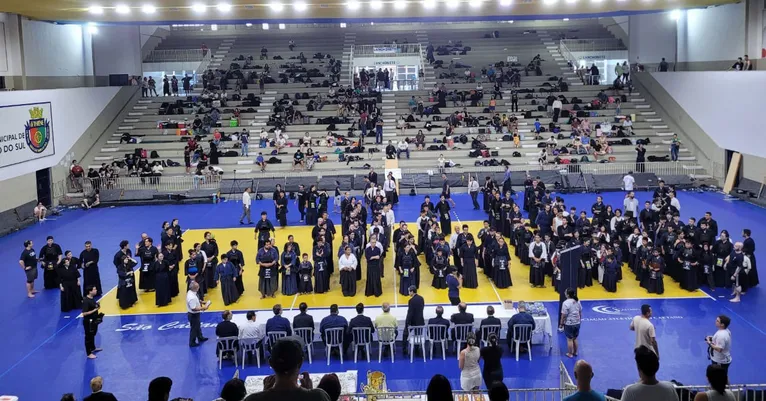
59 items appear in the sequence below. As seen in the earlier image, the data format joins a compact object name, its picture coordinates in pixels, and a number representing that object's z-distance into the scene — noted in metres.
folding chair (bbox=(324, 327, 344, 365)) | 14.25
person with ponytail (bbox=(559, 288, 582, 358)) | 13.84
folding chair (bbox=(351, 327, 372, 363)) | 14.23
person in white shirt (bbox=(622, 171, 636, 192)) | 32.50
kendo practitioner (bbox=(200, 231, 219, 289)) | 19.38
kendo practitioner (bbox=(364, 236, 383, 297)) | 18.86
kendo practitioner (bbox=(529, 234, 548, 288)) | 19.19
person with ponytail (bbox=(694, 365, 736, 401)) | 6.55
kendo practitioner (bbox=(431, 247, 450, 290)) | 18.80
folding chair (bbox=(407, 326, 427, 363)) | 14.28
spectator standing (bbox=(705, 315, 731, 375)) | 11.99
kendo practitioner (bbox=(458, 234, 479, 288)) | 19.23
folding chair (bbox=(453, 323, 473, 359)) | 14.12
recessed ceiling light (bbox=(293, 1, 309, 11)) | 29.95
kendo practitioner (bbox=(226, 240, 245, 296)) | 18.67
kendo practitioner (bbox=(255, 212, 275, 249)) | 22.12
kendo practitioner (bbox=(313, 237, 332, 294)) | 19.06
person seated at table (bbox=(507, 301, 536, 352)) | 14.13
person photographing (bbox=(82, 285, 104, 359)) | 14.55
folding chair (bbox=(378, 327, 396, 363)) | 14.30
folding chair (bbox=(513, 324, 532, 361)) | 14.10
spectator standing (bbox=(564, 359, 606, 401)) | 6.02
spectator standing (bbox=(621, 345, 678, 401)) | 5.86
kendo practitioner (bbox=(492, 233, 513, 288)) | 19.20
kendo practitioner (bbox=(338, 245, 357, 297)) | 18.69
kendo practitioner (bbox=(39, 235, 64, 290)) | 19.52
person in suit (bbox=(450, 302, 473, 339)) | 14.12
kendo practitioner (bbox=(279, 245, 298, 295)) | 18.94
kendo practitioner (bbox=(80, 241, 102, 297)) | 18.83
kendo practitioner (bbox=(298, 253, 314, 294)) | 18.88
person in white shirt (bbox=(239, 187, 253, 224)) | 27.89
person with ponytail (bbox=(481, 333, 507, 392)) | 11.48
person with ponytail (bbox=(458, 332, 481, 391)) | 11.45
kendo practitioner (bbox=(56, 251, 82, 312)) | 17.86
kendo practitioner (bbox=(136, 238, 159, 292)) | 19.03
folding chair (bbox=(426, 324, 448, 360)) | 14.18
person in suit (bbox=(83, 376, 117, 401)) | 7.25
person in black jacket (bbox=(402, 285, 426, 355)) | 14.37
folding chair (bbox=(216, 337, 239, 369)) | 14.05
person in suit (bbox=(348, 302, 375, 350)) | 14.22
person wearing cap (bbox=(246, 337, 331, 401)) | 4.28
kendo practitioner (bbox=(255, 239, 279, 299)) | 18.81
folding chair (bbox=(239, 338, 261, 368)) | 14.20
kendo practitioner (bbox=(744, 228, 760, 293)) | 18.23
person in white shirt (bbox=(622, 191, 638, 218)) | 24.88
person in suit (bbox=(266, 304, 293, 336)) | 14.09
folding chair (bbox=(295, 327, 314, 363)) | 14.23
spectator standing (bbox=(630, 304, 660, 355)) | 12.11
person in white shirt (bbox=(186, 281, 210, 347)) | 15.12
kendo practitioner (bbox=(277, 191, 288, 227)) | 27.44
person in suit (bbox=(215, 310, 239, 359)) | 14.01
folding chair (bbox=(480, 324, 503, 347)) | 14.02
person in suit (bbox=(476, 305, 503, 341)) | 14.02
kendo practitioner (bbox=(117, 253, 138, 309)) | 17.91
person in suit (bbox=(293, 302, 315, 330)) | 14.25
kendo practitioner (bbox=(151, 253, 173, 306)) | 18.09
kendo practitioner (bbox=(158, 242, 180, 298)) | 18.41
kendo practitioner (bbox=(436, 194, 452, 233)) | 24.81
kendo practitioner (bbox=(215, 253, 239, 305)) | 18.03
